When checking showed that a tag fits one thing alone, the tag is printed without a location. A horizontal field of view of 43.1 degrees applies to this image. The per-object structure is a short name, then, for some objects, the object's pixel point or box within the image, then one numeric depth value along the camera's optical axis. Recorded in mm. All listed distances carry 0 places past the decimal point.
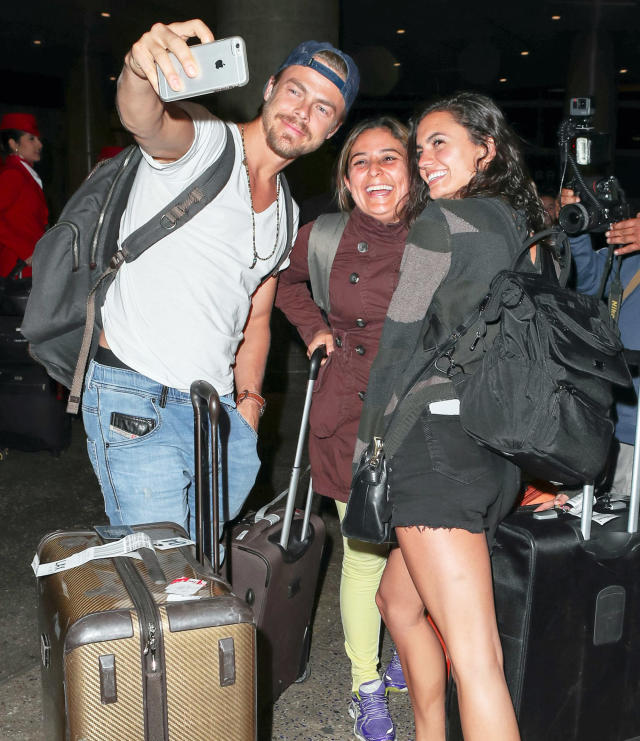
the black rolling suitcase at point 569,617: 2283
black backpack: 1905
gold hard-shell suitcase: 1800
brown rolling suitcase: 2732
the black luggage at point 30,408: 5941
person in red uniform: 6441
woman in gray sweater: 2066
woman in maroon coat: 2779
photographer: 3000
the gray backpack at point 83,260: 2414
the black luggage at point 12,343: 6004
